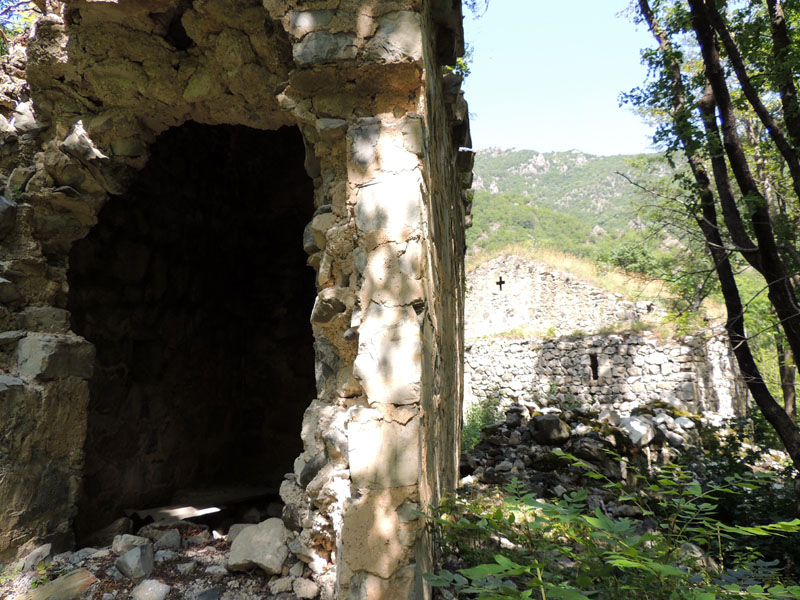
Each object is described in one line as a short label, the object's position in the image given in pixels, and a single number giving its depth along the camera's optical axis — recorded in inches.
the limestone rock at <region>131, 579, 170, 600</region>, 87.1
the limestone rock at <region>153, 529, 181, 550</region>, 107.5
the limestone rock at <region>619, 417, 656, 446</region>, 252.7
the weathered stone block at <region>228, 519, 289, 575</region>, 84.5
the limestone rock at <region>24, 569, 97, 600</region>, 89.5
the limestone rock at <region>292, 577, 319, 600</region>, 78.7
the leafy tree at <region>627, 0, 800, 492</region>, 169.6
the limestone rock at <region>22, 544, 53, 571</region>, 103.3
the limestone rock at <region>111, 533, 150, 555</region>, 102.7
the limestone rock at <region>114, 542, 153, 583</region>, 93.4
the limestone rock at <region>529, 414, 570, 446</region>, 243.9
